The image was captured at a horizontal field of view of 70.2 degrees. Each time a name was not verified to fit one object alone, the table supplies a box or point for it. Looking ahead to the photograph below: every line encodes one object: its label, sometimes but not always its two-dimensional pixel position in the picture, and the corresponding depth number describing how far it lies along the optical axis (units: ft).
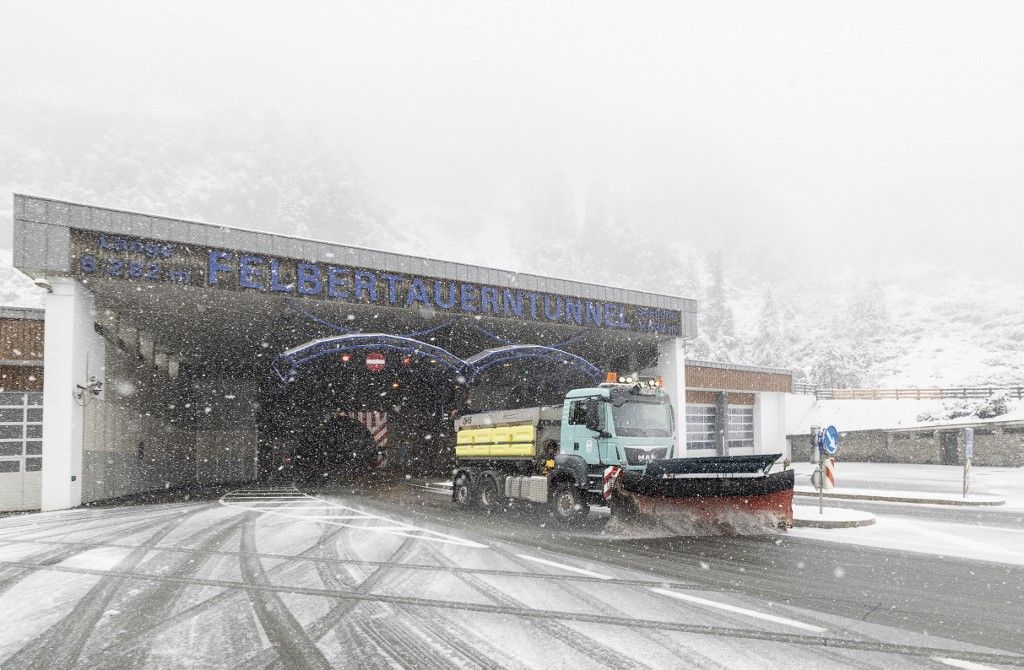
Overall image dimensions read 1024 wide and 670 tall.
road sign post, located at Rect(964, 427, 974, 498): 58.75
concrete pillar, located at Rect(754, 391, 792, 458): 128.77
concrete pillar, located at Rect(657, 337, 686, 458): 94.22
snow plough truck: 38.58
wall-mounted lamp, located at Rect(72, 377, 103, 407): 59.30
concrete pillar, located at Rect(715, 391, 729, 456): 120.88
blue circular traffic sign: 48.21
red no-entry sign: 84.23
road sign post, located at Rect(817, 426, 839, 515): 48.14
